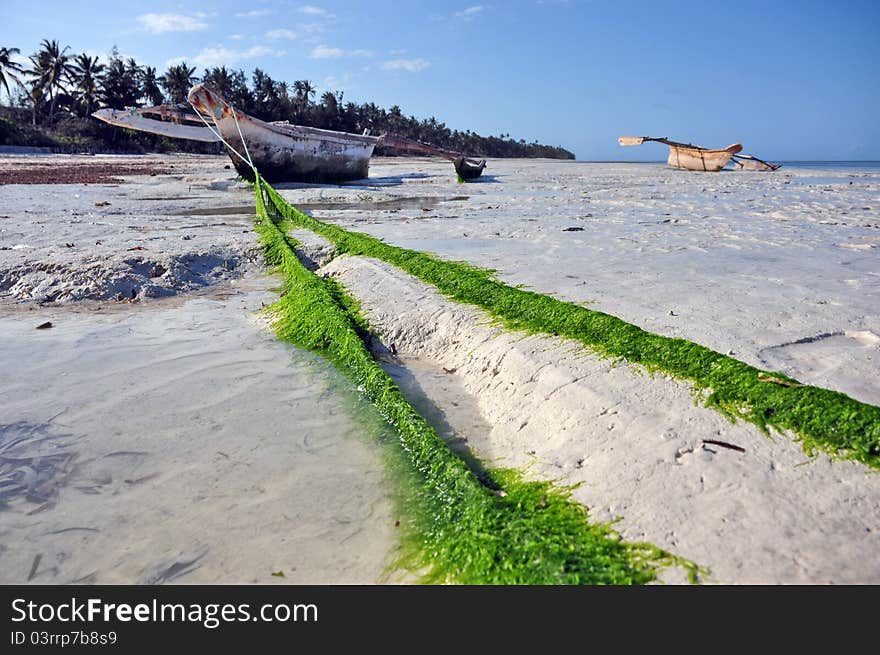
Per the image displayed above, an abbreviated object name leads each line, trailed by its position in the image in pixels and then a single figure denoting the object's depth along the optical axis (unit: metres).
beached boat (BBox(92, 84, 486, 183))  16.31
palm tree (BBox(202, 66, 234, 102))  60.91
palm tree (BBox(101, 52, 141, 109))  55.00
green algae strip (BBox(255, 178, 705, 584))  1.63
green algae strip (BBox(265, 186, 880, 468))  2.04
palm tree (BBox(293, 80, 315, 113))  73.47
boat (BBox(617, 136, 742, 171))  28.75
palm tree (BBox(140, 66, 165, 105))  60.19
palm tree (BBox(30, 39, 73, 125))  53.06
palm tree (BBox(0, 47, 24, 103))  48.98
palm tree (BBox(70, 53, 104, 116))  55.00
